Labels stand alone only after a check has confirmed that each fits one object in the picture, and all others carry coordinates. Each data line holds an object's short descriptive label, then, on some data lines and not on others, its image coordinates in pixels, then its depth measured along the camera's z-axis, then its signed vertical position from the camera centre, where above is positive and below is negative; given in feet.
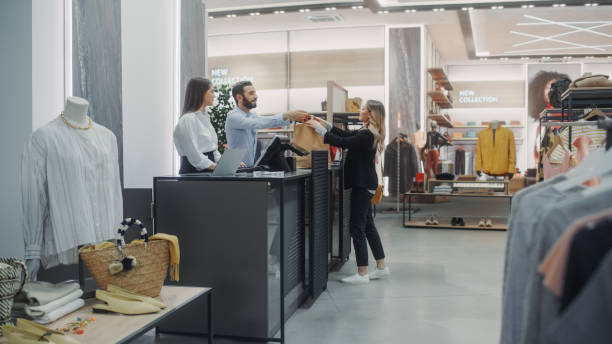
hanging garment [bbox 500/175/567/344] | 3.63 -0.72
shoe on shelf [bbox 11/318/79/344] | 5.39 -1.91
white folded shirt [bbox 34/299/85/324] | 6.30 -2.00
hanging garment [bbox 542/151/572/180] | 7.13 -0.23
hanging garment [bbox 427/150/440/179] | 30.68 -0.42
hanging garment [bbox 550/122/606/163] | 10.44 +0.42
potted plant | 20.57 +1.54
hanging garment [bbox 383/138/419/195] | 30.04 -0.64
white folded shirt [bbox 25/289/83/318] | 6.19 -1.89
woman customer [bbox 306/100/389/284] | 13.80 -0.29
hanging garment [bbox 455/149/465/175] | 42.11 -0.73
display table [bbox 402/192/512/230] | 24.78 -3.51
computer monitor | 11.85 -0.10
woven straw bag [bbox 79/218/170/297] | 6.91 -1.56
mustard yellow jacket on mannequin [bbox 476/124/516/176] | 27.35 +0.06
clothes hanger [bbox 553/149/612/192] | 3.58 -0.11
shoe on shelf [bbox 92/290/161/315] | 6.72 -2.00
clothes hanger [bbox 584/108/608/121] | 11.58 +0.89
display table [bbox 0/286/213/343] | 5.92 -2.10
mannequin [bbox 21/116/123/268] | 7.52 -0.60
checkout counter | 9.36 -1.67
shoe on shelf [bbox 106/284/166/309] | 6.96 -1.93
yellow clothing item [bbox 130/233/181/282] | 7.61 -1.40
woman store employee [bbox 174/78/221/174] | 11.80 +0.51
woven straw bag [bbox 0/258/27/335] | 5.64 -1.50
